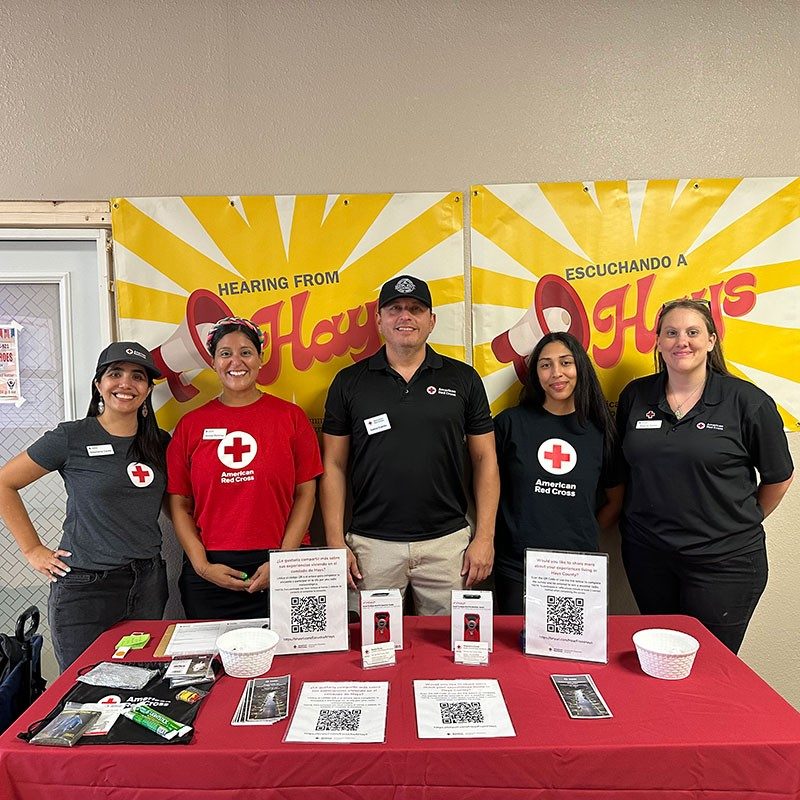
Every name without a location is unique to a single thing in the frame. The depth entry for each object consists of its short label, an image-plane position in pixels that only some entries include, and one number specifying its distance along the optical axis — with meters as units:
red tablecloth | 1.17
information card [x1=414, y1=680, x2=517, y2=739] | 1.23
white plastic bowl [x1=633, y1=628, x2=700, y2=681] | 1.41
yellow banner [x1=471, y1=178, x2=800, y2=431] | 2.40
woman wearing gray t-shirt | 1.98
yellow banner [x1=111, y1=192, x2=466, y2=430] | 2.37
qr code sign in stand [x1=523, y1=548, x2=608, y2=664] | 1.49
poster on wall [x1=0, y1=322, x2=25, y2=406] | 2.45
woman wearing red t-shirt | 2.09
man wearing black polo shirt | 2.15
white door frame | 2.40
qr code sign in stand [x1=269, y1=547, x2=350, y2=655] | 1.54
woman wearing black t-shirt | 2.17
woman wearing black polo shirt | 2.02
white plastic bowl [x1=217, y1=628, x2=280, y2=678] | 1.44
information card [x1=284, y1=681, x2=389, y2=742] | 1.22
